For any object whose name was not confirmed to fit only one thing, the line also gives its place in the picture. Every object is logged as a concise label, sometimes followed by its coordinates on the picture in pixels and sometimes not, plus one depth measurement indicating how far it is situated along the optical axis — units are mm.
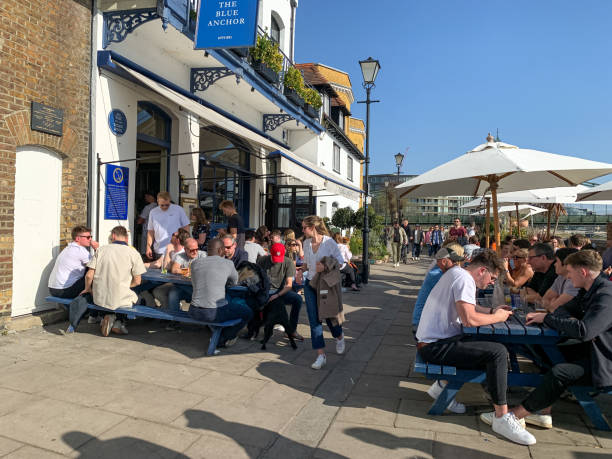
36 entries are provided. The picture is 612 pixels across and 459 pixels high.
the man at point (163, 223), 7672
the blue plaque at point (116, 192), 7289
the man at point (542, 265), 4906
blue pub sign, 7086
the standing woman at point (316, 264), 4949
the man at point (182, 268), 6090
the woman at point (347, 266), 9922
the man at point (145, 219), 8570
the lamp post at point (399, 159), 22630
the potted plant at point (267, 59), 10859
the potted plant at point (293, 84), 13289
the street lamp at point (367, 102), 11788
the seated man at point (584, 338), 3250
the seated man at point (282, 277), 5789
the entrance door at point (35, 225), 5992
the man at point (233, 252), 6275
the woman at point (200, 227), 7949
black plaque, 5953
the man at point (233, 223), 8039
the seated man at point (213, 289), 5164
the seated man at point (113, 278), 5645
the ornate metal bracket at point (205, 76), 9656
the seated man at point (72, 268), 6000
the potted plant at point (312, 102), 14912
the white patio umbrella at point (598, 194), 7522
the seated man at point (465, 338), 3406
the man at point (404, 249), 18406
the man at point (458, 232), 14285
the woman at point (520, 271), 5496
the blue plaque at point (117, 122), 7320
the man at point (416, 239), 23089
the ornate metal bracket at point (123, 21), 7078
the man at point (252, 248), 6920
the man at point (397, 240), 17236
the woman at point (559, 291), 4027
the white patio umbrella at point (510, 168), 5566
